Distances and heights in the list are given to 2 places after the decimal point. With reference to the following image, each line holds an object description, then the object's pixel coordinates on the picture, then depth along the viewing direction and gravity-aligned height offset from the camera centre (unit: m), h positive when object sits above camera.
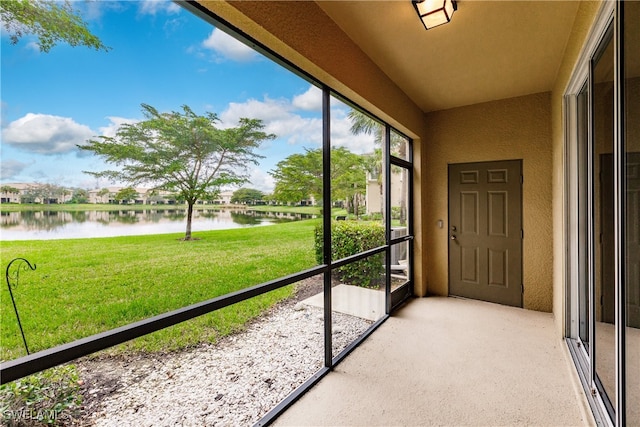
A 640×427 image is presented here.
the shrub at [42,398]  1.00 -0.70
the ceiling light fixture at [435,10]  1.74 +1.30
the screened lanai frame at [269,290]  0.96 -0.46
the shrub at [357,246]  2.61 -0.34
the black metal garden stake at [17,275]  0.91 -0.19
